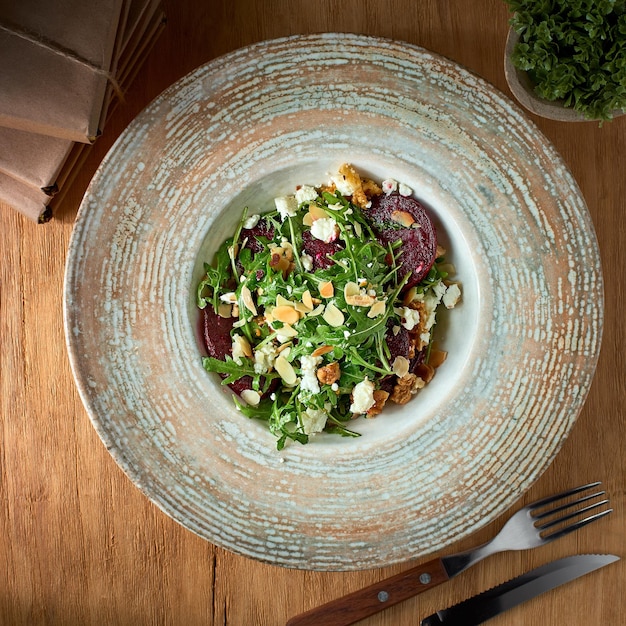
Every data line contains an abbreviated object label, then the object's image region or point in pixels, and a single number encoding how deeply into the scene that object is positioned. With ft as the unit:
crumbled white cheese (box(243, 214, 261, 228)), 1.69
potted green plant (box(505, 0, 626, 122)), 1.55
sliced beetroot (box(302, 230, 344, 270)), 1.67
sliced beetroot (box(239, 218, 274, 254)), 1.71
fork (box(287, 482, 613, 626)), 1.82
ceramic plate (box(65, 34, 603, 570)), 1.60
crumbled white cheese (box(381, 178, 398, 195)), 1.67
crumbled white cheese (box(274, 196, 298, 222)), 1.67
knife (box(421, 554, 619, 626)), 1.83
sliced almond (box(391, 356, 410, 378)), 1.66
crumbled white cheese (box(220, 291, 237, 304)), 1.68
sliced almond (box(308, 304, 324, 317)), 1.63
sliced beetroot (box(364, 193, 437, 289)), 1.66
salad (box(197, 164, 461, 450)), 1.64
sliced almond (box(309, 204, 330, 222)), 1.66
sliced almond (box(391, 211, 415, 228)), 1.65
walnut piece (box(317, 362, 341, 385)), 1.63
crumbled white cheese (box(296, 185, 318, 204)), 1.68
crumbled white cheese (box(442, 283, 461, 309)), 1.69
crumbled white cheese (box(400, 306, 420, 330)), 1.67
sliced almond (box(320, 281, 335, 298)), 1.63
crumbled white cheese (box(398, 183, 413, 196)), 1.66
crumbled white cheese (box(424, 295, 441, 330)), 1.71
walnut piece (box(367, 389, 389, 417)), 1.67
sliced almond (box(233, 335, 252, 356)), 1.67
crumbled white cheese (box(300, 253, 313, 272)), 1.67
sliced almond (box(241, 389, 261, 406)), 1.68
